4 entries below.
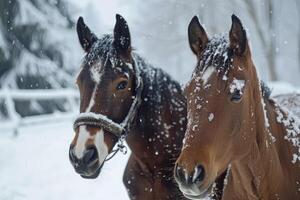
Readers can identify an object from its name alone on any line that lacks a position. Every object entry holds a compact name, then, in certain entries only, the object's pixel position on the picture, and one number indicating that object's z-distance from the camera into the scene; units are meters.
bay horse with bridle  3.45
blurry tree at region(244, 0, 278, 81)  19.56
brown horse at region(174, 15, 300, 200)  2.56
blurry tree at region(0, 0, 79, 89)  13.28
